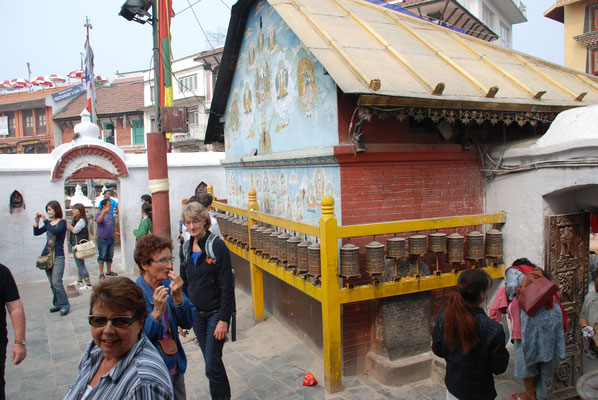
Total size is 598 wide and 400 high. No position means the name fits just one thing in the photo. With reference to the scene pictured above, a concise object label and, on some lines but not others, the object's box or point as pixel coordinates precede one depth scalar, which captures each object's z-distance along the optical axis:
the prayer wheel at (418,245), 5.08
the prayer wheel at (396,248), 5.00
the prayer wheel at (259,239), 6.59
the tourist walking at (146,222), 9.84
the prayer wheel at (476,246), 5.41
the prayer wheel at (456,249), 5.30
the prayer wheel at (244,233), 7.35
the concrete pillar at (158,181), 8.31
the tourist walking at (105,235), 10.26
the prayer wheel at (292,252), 5.54
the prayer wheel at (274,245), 6.07
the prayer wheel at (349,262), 4.88
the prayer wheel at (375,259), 4.86
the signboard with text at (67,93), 38.81
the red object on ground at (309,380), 5.18
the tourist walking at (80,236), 8.91
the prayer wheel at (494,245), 5.53
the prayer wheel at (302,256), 5.19
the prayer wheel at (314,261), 4.91
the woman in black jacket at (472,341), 3.08
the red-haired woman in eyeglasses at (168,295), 3.31
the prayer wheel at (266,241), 6.31
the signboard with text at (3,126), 41.47
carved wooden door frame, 4.99
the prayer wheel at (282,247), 5.82
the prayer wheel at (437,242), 5.28
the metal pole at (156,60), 8.16
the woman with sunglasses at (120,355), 2.25
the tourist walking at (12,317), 3.93
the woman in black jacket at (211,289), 4.36
